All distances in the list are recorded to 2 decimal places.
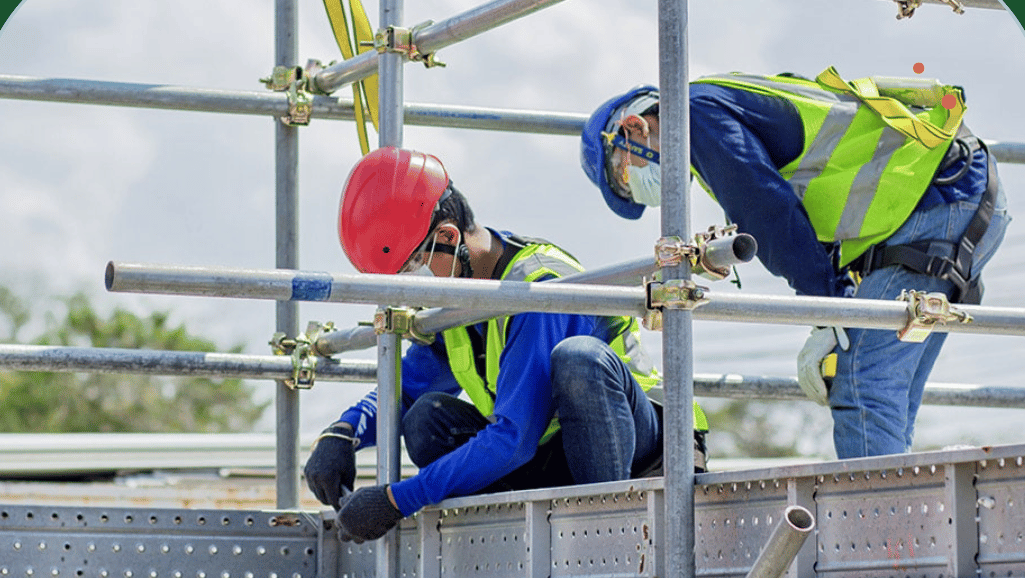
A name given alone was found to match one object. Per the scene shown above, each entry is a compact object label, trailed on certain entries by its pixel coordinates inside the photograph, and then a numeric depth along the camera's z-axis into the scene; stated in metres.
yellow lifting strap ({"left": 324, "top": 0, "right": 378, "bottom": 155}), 11.16
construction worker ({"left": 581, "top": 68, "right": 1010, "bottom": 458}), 9.20
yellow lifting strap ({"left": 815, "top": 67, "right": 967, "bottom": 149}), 9.44
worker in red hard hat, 8.78
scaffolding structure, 6.36
